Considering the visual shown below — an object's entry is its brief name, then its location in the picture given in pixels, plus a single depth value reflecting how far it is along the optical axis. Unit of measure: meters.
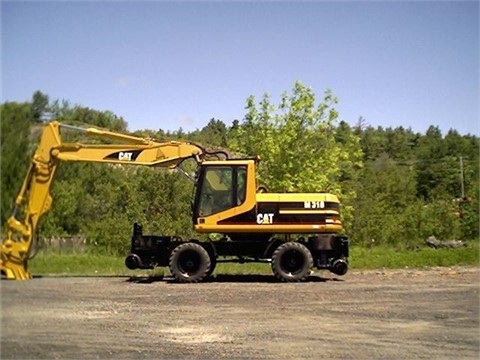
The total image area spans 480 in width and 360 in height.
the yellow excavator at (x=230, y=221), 11.05
